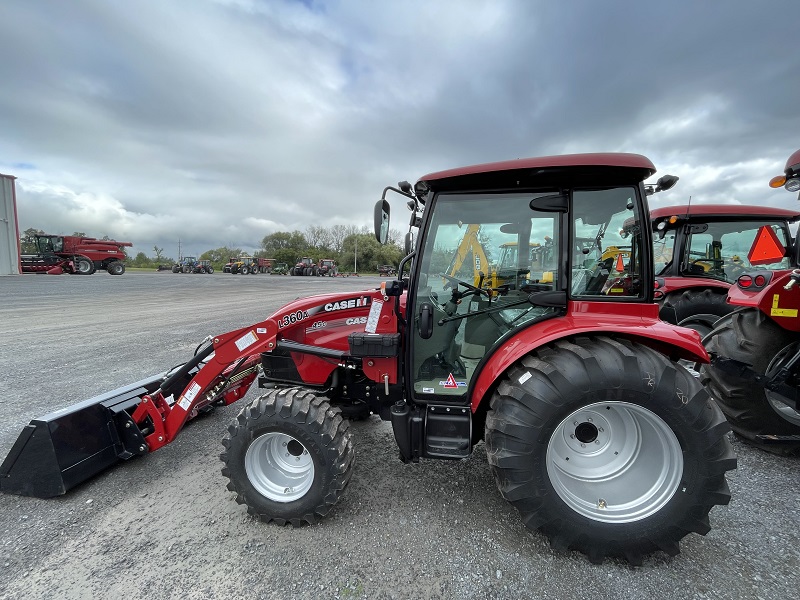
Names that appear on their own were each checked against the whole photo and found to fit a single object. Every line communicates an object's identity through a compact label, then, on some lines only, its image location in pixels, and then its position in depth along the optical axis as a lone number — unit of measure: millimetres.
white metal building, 23656
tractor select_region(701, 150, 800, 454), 2721
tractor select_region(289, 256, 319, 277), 41969
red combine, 24547
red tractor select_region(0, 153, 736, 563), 1886
